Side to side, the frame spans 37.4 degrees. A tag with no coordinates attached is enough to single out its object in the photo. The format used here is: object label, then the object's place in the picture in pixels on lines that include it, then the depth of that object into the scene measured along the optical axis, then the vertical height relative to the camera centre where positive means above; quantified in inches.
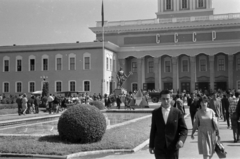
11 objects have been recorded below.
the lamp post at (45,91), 1544.0 -21.4
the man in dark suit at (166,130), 242.8 -31.8
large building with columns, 2028.8 +166.5
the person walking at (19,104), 1039.2 -54.1
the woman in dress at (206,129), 333.6 -42.9
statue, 1683.1 +40.5
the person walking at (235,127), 487.5 -58.5
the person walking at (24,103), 1049.2 -50.7
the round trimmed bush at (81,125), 454.9 -50.2
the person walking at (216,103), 685.9 -41.1
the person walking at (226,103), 667.8 -36.4
